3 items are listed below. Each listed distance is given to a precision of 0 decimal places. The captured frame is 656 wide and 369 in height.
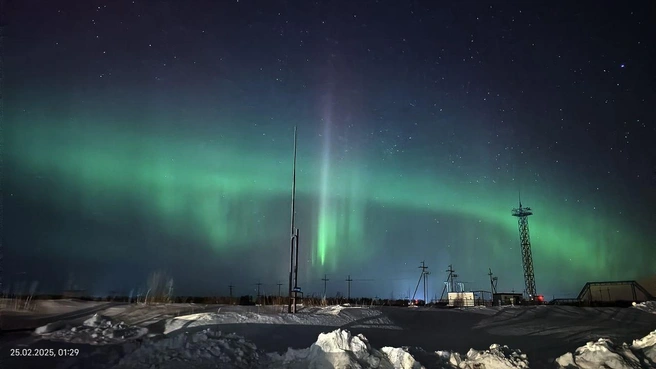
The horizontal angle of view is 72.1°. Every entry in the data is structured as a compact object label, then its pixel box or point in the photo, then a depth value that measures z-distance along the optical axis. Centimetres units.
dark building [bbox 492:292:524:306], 6964
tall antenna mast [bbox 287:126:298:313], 2358
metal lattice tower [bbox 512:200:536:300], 8262
